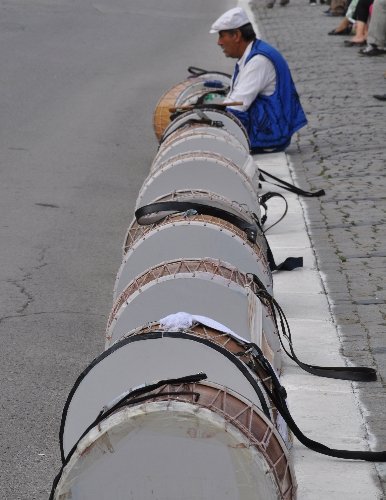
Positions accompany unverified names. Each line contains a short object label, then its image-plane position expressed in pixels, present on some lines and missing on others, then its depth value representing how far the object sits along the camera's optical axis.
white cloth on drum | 9.04
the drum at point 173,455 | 7.75
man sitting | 22.84
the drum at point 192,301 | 10.40
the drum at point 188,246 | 11.84
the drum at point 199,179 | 14.77
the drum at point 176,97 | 23.36
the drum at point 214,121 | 18.47
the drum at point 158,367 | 8.64
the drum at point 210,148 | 16.50
